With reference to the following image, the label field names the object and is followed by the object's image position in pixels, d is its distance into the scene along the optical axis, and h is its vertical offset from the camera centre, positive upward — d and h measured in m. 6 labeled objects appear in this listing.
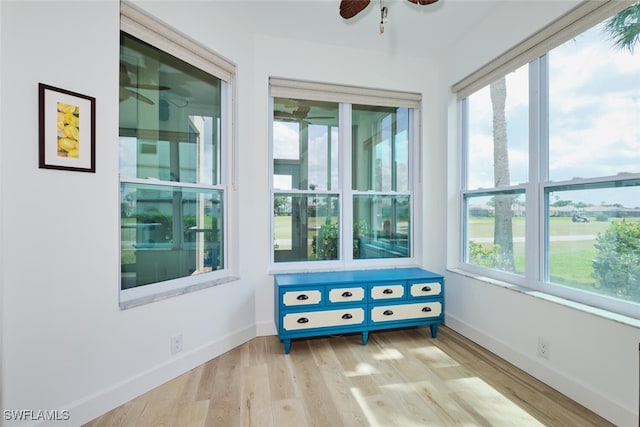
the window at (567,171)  1.77 +0.30
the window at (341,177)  3.05 +0.38
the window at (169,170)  2.05 +0.33
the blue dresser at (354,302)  2.52 -0.80
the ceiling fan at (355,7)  1.63 +1.18
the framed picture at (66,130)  1.54 +0.45
